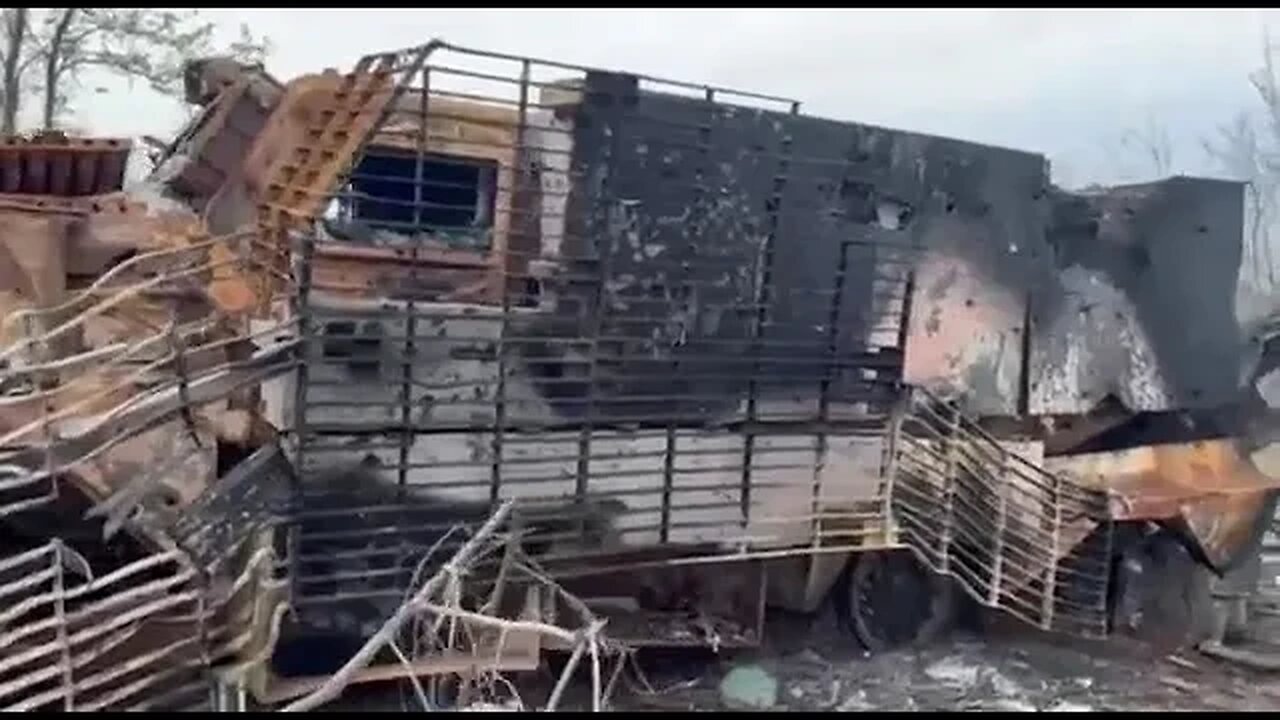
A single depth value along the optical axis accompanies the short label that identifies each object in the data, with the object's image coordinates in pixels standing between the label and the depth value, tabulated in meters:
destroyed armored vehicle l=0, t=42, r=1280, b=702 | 7.77
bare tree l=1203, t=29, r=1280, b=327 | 42.41
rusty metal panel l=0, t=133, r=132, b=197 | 9.64
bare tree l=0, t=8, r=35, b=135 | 26.78
